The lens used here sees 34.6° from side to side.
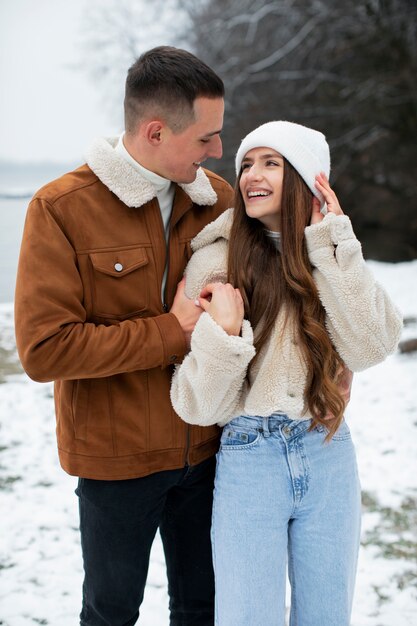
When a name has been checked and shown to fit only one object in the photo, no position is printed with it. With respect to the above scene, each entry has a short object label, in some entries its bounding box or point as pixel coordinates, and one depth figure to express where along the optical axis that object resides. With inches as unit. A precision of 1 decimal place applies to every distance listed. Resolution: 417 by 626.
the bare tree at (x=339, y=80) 399.9
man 65.7
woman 66.8
